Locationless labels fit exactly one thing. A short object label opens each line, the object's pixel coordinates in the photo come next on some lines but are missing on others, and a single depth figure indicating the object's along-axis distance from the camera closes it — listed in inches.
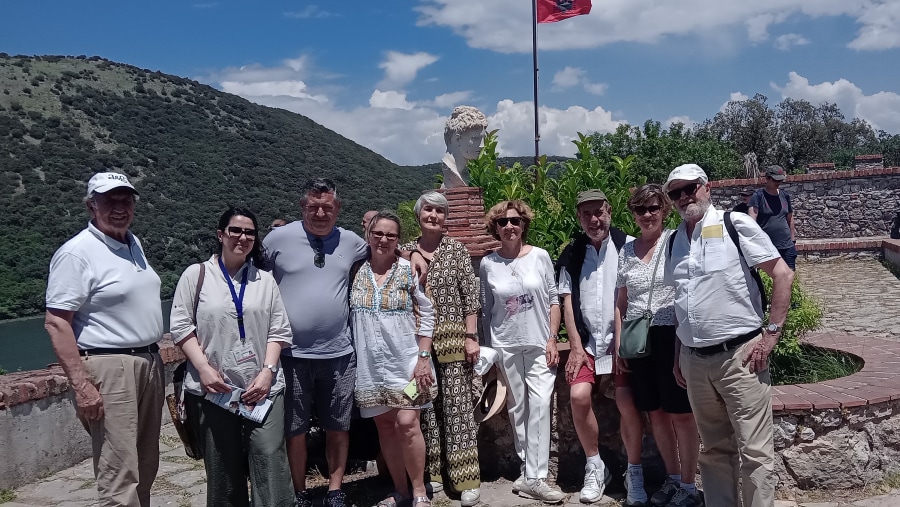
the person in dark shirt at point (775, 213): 297.4
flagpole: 419.2
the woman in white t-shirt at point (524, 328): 146.2
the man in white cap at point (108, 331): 108.6
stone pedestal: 179.8
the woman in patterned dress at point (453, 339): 146.3
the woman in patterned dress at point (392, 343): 137.6
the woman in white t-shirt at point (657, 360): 132.1
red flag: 429.1
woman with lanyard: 119.2
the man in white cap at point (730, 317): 114.0
